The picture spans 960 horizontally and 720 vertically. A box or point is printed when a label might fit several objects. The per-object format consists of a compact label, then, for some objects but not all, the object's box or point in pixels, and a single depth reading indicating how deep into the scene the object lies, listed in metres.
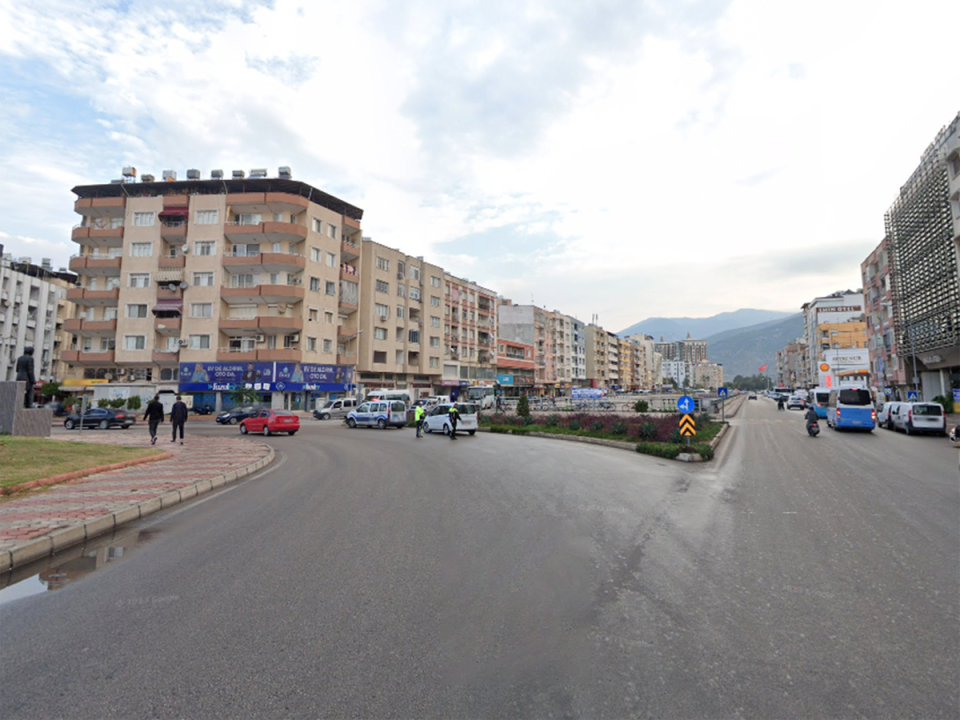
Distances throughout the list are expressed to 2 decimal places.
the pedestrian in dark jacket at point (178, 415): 20.70
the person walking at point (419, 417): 23.83
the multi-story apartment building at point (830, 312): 98.72
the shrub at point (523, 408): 31.57
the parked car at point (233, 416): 37.44
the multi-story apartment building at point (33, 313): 68.81
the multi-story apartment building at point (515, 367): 89.25
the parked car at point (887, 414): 28.03
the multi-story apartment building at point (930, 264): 38.31
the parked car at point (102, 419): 33.19
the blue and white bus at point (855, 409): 26.36
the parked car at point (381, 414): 31.78
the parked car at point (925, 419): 23.73
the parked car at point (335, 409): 44.66
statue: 19.70
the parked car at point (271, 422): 27.62
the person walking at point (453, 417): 23.84
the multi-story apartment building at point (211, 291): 48.47
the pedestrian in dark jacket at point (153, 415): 20.16
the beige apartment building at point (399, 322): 59.44
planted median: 17.09
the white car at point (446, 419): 25.23
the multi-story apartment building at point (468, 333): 73.25
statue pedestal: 18.12
